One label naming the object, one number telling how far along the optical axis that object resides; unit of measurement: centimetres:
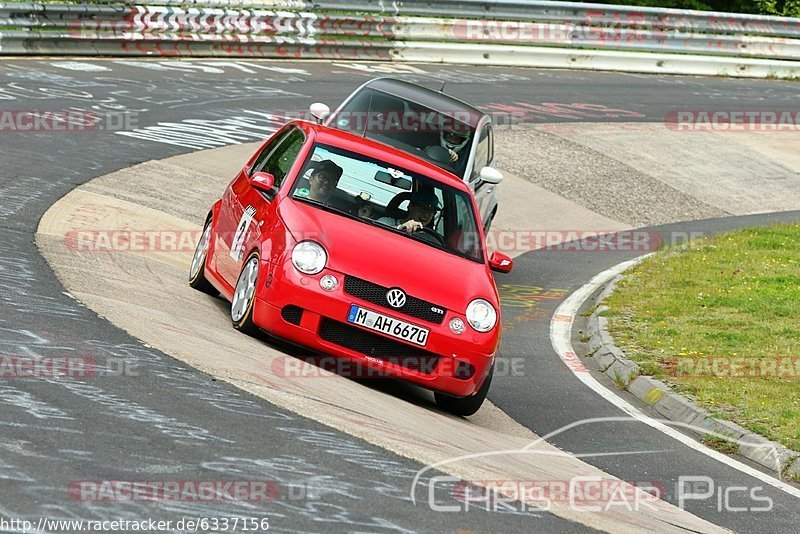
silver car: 2742
